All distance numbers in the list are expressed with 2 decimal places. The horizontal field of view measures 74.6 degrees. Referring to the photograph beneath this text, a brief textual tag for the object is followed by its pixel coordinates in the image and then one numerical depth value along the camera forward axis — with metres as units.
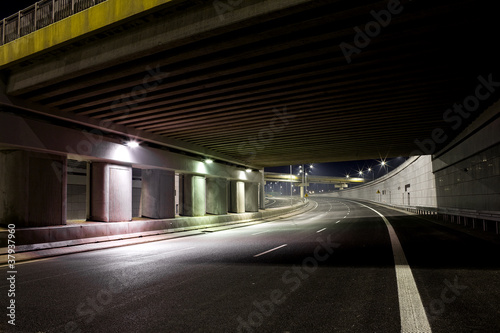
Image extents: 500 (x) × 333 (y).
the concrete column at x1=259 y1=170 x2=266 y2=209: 40.00
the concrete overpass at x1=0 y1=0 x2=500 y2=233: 8.17
